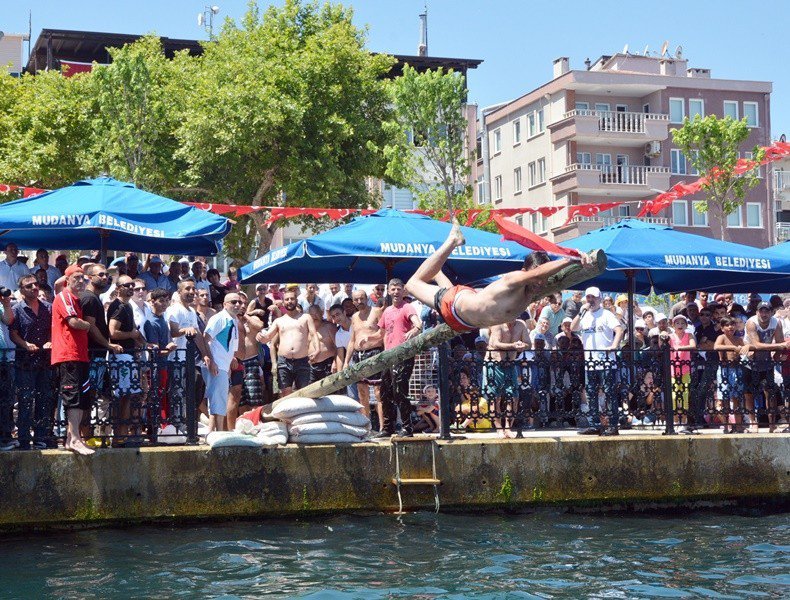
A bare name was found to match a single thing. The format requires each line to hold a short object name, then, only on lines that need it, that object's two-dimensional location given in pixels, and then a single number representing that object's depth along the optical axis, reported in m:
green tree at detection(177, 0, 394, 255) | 41.09
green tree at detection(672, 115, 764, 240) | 46.19
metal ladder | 13.87
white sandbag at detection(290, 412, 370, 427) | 13.80
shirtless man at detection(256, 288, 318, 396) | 16.05
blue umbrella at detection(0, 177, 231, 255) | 14.88
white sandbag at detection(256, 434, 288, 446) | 13.63
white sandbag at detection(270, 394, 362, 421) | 13.67
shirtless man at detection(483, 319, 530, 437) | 14.65
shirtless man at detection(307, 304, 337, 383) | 16.42
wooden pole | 9.99
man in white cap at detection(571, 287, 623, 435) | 15.05
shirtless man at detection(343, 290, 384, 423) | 15.35
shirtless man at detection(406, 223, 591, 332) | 10.52
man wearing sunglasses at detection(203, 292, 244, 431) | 14.48
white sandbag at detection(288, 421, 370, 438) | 13.79
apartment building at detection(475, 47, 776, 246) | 61.38
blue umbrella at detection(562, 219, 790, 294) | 15.73
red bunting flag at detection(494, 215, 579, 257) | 10.12
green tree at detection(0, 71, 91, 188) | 42.72
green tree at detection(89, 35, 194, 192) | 40.75
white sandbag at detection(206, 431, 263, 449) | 13.48
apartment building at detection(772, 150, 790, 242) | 80.38
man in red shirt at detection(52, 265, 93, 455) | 12.60
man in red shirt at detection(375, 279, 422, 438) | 14.70
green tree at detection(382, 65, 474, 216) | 45.75
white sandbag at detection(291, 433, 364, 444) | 13.80
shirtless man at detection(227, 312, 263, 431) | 15.66
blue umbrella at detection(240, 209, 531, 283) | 15.40
